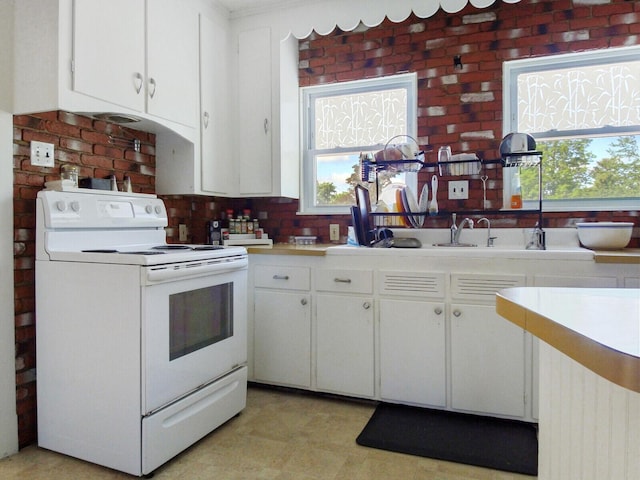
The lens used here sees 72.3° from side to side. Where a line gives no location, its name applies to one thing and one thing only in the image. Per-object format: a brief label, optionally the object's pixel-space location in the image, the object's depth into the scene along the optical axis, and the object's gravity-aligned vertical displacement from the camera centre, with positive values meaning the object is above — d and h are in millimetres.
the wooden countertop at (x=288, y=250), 2560 -122
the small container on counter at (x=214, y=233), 2986 -24
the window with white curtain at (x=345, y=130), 3092 +734
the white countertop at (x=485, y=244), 2180 -95
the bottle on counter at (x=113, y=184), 2324 +243
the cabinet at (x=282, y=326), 2629 -590
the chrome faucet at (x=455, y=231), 2711 -9
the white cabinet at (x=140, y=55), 1978 +892
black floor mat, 1936 -1006
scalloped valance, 2463 +1302
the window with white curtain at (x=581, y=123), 2607 +662
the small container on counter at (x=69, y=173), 2121 +275
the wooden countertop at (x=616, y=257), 2008 -126
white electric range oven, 1774 -481
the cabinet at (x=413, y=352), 2336 -667
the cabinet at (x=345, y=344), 2484 -664
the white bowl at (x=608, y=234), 2330 -23
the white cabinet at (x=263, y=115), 2996 +796
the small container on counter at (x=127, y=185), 2422 +246
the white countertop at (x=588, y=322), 616 -169
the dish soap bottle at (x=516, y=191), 2686 +240
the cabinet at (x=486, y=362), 2201 -680
